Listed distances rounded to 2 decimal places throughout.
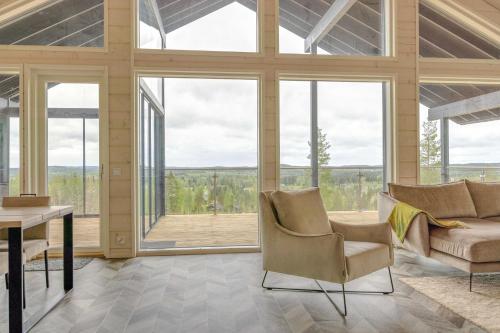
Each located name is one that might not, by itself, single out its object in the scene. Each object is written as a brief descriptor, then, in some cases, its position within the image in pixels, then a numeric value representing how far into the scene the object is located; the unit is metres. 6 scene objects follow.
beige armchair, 2.69
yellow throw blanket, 3.41
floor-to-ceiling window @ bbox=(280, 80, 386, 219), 4.66
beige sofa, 2.98
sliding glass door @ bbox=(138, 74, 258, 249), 4.56
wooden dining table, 2.20
